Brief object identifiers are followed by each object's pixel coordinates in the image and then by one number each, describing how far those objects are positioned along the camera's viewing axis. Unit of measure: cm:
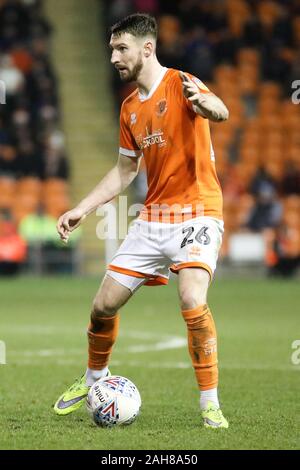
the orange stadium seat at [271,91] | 2348
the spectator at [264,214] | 2025
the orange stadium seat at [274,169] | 2153
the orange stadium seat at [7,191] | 2138
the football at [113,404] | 619
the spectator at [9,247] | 1956
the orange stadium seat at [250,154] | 2228
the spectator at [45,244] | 2022
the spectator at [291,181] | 2112
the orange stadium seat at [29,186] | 2159
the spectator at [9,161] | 2200
